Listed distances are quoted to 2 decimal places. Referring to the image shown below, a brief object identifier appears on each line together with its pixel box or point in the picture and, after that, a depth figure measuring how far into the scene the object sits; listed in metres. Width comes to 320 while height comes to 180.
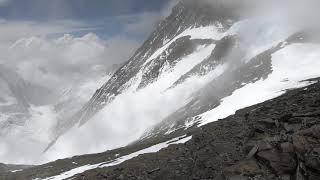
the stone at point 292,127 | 36.66
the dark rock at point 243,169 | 33.56
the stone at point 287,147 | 33.12
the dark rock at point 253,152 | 35.01
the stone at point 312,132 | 32.94
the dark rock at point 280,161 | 32.66
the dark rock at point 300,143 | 32.31
